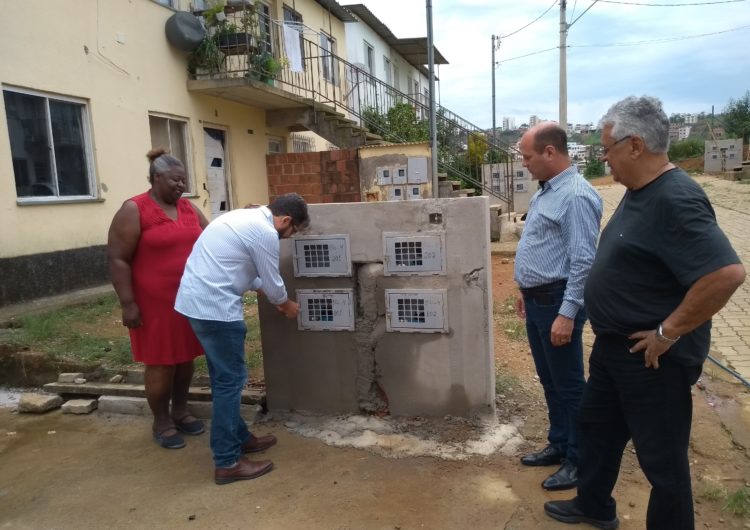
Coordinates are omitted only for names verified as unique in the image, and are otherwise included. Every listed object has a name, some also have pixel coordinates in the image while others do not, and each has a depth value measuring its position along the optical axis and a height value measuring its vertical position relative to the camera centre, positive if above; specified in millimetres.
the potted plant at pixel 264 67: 10125 +2259
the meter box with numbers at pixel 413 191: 10531 -75
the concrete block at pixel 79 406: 3996 -1415
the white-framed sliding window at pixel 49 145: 6895 +735
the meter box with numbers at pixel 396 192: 10547 -83
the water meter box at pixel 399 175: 10547 +234
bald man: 2604 -370
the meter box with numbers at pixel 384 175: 10477 +242
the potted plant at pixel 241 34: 9984 +2778
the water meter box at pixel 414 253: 3291 -380
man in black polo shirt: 1876 -396
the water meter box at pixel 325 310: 3504 -725
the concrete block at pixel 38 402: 4039 -1394
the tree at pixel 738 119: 36750 +3545
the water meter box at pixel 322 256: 3453 -389
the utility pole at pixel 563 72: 16719 +3135
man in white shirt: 2916 -489
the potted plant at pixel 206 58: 9961 +2404
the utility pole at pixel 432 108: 8812 +1262
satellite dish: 9383 +2724
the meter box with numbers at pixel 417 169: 10445 +326
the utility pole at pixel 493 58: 25000 +5688
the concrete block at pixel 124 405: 3925 -1400
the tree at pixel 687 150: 41312 +1817
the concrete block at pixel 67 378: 4305 -1304
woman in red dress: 3273 -410
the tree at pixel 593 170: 43997 +696
